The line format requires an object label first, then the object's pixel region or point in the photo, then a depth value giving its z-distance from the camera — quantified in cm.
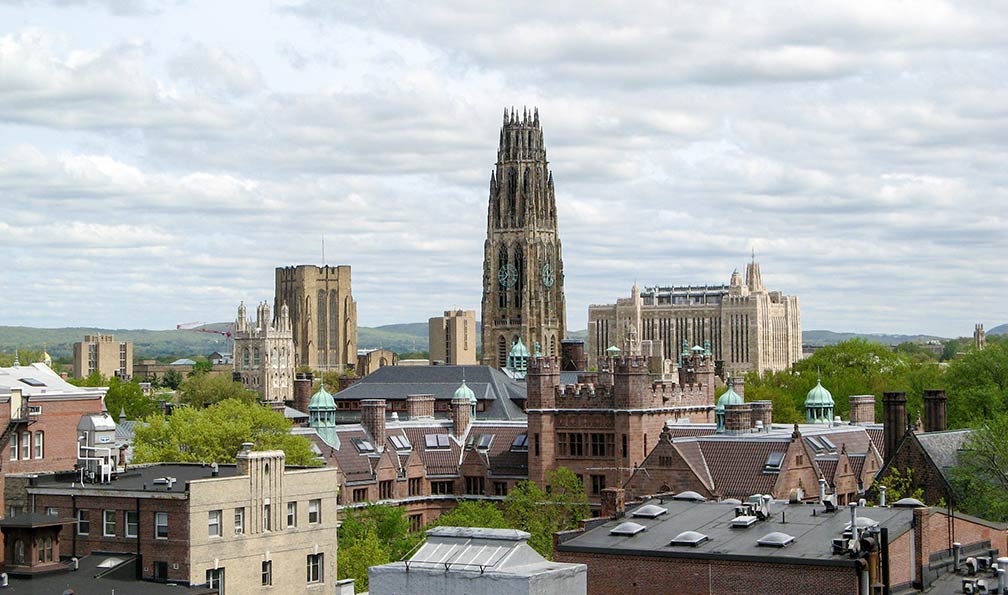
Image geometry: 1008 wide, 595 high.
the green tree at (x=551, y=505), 11444
